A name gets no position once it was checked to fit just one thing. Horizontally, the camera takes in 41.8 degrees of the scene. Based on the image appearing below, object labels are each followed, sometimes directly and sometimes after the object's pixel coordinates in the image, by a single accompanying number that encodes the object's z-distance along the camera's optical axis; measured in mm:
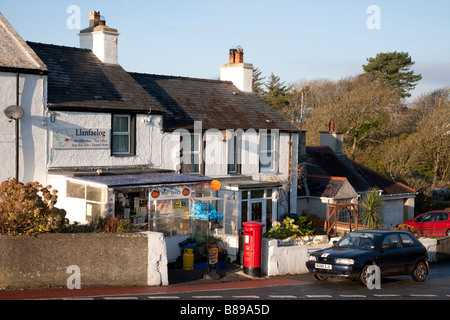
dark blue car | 14945
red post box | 17078
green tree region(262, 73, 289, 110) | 67000
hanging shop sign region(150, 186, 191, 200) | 18500
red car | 27203
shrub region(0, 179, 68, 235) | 13766
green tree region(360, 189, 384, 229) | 27219
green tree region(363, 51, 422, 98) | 75500
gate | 24548
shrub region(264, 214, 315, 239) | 20672
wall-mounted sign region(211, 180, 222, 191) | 18641
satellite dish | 17297
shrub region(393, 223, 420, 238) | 23188
